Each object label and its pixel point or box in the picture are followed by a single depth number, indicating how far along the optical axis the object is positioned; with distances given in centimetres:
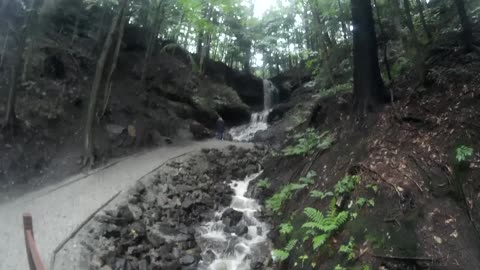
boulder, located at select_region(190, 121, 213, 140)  1931
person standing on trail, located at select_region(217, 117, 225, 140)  2025
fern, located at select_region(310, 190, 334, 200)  653
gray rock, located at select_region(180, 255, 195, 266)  803
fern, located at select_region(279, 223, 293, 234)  711
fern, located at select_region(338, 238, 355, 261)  508
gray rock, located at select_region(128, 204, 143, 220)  918
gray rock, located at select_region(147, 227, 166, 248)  840
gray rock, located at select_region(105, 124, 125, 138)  1511
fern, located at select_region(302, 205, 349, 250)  565
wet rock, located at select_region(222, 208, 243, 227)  995
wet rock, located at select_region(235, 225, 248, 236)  943
